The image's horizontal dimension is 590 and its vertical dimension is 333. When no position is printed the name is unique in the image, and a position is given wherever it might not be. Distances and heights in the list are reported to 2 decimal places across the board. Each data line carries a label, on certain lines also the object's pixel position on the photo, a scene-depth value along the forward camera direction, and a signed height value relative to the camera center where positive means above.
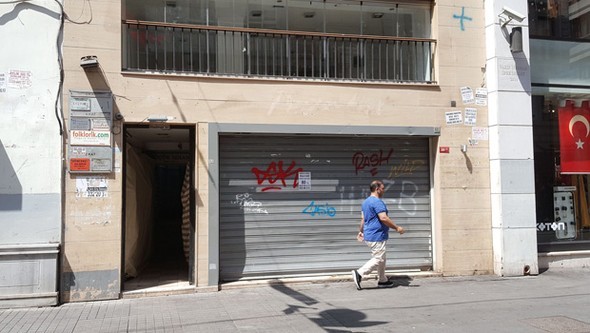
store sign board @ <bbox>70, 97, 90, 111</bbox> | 7.70 +1.40
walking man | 8.12 -0.71
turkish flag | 10.20 +1.01
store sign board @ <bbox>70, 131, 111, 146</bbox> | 7.67 +0.87
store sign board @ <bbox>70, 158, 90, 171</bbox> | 7.64 +0.46
